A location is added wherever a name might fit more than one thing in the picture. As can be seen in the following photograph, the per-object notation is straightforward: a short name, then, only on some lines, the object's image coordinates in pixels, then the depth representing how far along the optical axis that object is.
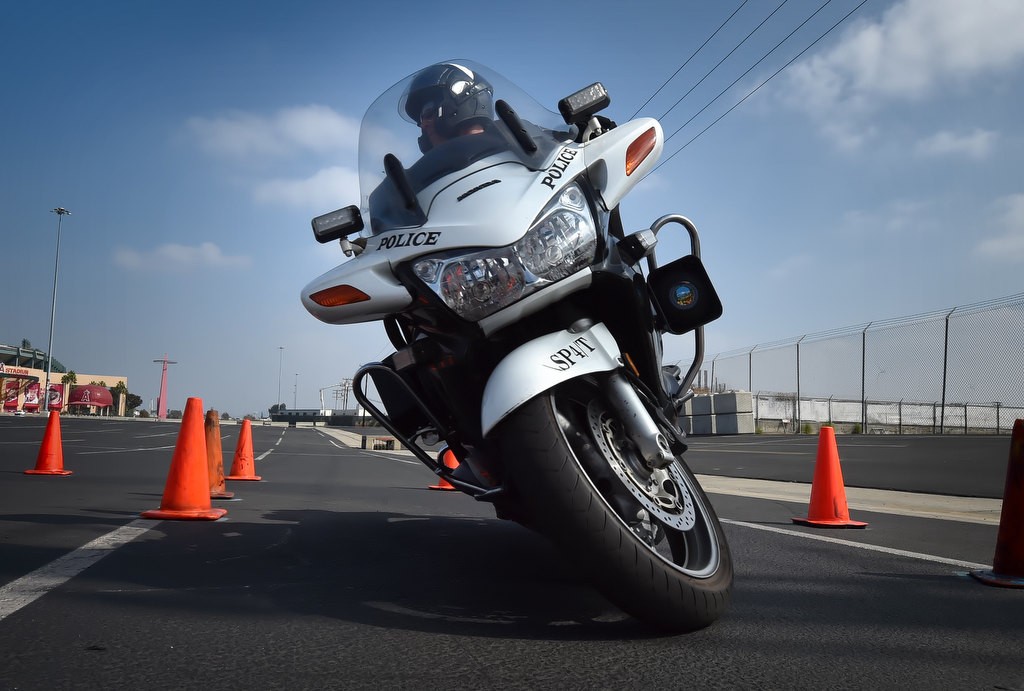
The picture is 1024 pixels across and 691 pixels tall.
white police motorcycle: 2.54
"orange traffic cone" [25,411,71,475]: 9.30
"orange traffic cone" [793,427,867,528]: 6.15
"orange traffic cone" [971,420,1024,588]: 3.78
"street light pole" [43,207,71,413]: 64.43
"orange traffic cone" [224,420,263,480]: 9.84
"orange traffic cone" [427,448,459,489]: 9.17
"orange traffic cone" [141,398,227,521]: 5.47
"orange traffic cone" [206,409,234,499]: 7.22
